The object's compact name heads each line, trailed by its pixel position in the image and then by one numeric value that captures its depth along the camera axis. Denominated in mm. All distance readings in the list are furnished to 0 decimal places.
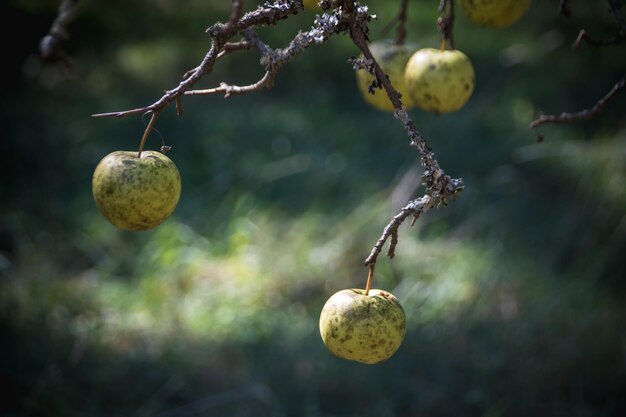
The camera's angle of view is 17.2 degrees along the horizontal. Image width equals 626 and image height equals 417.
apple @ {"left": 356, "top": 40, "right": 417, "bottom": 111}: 1626
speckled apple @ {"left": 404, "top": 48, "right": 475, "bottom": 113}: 1583
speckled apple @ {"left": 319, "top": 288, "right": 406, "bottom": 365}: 1443
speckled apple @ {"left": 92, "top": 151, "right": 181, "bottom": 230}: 1437
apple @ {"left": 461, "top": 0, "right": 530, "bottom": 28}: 1608
